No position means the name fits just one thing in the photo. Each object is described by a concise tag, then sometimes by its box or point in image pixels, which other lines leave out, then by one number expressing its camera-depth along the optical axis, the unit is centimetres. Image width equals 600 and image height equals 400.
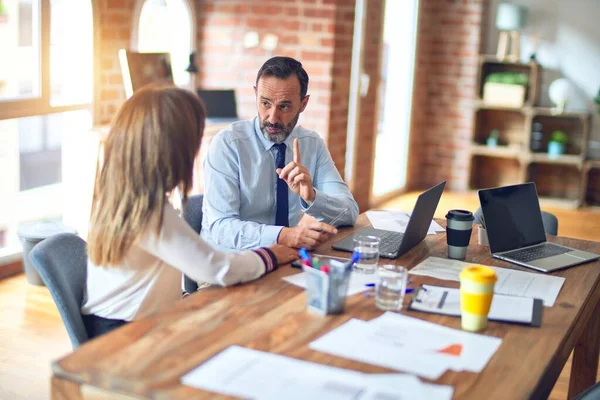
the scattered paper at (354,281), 220
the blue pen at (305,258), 220
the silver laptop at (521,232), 263
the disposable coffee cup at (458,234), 260
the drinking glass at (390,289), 205
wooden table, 160
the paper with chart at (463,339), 174
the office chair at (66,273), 210
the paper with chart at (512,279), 228
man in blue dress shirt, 283
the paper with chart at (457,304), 204
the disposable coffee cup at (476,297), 192
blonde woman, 200
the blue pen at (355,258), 220
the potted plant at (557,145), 728
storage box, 729
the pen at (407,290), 221
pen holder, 197
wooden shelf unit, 729
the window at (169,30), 495
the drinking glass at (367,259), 239
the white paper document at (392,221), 296
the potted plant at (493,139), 757
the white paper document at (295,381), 153
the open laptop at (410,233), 256
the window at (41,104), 422
